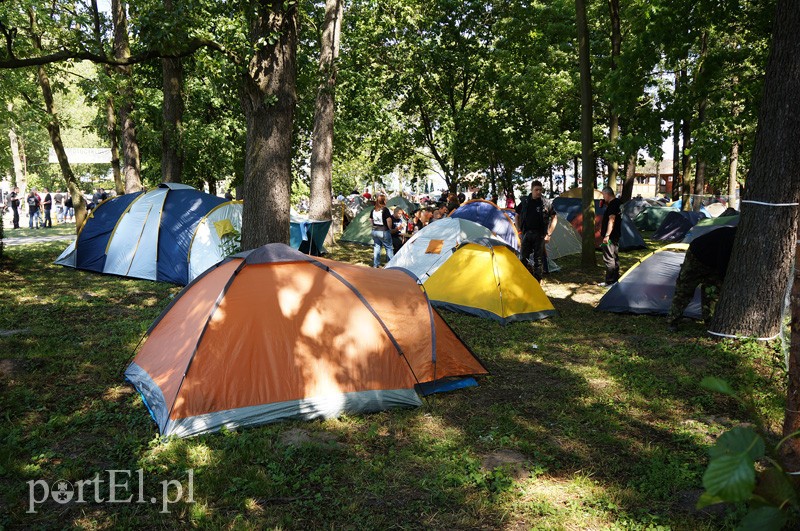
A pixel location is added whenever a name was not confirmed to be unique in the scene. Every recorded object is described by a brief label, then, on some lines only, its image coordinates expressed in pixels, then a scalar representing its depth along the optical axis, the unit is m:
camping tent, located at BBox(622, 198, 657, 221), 28.19
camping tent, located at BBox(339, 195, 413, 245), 19.06
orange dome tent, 4.86
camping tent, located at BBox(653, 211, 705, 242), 20.00
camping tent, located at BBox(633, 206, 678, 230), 24.08
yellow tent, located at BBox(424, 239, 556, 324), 8.58
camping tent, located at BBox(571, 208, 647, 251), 16.81
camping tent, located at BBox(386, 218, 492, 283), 10.05
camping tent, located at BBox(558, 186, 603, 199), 21.33
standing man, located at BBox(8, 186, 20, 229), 25.05
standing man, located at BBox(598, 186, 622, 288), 11.05
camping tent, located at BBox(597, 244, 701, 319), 8.65
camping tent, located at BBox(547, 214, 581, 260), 14.98
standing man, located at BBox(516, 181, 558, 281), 10.45
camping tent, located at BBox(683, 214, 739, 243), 12.88
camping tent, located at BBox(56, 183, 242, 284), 11.15
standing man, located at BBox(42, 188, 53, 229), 25.50
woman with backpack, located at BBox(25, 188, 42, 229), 25.22
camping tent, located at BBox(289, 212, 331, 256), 13.23
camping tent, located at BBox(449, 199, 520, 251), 13.48
